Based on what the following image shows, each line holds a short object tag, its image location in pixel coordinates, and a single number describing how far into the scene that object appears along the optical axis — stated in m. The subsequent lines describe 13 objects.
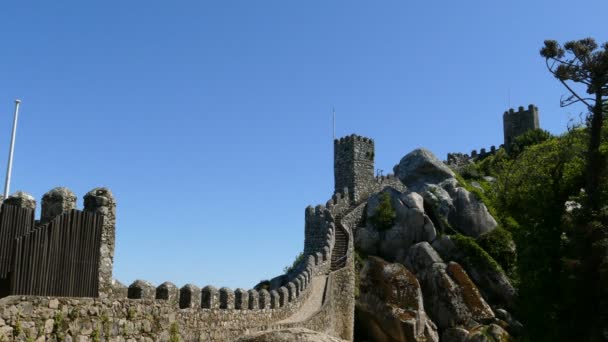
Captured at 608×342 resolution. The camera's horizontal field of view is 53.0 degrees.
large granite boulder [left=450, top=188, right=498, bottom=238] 39.09
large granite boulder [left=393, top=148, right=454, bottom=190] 44.50
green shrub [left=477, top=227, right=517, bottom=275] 36.81
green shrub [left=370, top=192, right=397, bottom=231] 38.53
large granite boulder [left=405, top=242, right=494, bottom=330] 32.66
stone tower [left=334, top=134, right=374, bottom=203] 43.78
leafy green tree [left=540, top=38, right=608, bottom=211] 19.83
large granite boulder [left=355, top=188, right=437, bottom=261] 37.66
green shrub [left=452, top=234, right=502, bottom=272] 35.65
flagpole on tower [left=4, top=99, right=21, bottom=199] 12.33
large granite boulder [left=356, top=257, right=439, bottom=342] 31.09
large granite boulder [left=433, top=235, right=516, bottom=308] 34.75
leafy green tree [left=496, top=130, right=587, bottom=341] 20.03
